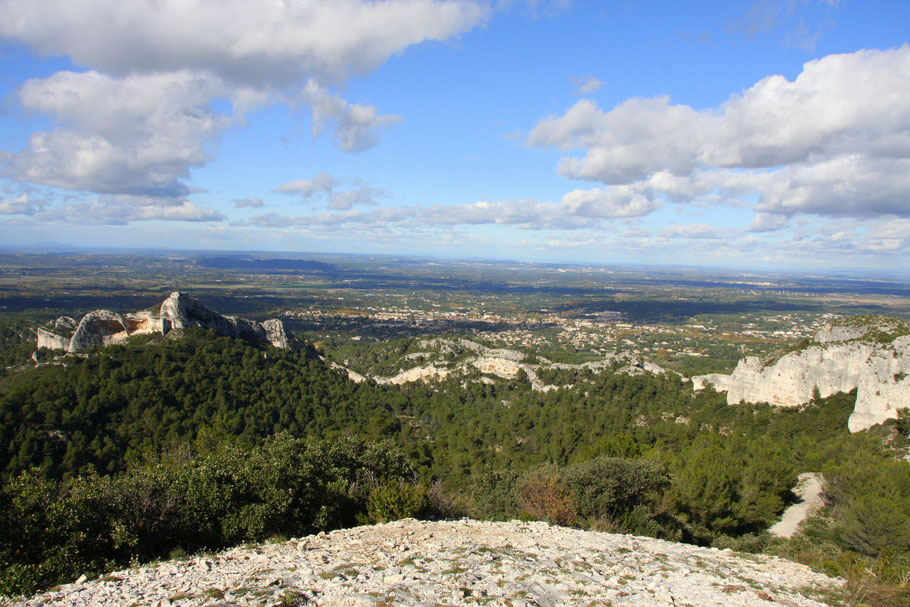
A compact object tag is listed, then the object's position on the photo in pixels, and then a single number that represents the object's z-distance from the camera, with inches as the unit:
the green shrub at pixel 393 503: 592.7
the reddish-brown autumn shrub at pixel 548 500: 667.4
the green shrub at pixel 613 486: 701.5
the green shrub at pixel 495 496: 727.1
